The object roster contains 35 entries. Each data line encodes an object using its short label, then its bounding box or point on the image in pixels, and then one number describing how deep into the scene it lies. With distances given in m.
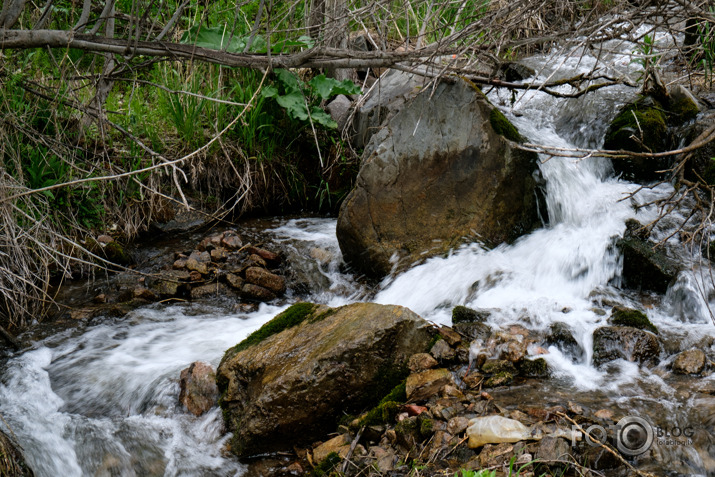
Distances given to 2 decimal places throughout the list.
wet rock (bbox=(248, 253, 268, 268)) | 4.88
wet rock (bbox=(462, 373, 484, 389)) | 2.93
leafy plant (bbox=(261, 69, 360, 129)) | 5.25
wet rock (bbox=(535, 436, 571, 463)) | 2.24
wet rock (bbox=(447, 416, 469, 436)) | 2.53
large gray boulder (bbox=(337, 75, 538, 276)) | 4.50
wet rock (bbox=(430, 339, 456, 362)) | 3.08
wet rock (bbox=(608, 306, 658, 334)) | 3.33
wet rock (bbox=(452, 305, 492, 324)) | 3.51
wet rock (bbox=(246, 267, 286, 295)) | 4.63
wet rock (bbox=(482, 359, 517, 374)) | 3.03
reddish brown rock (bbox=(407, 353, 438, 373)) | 2.99
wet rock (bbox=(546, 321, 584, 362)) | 3.22
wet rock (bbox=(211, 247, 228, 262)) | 4.95
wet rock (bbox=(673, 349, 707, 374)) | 2.91
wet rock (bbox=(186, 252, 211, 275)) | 4.76
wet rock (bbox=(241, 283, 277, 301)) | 4.55
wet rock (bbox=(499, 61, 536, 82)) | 6.63
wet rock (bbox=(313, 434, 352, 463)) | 2.65
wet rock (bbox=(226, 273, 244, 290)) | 4.64
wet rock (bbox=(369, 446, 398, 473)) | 2.46
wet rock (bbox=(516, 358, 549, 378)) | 3.03
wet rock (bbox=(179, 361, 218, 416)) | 3.16
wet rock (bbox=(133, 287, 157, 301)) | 4.48
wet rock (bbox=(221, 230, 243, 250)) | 5.10
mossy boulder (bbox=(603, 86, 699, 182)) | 4.99
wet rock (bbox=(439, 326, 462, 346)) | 3.21
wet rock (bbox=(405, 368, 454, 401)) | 2.84
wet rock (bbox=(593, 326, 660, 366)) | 3.10
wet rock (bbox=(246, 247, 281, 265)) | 4.99
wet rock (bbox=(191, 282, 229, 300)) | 4.59
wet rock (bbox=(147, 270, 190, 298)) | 4.55
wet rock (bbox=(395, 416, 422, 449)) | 2.54
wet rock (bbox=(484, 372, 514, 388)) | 2.92
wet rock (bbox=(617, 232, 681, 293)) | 3.85
